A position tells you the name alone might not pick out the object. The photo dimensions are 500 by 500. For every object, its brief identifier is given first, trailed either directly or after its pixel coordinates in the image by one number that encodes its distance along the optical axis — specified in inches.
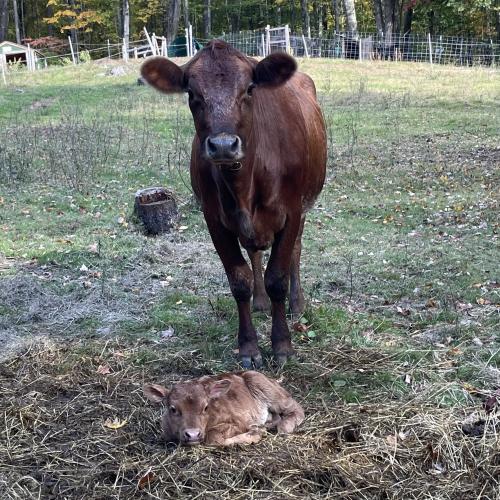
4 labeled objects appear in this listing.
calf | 158.2
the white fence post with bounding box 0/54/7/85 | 1120.8
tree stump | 372.5
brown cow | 177.0
